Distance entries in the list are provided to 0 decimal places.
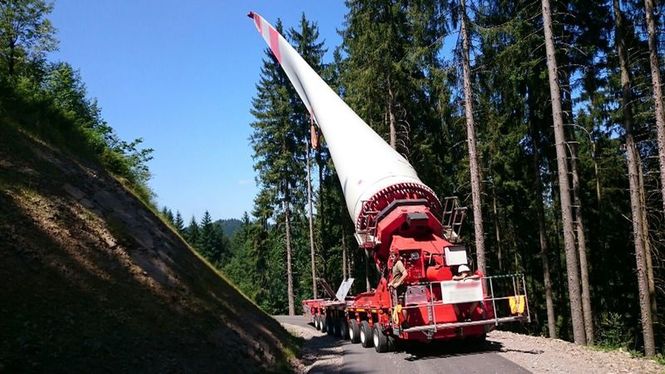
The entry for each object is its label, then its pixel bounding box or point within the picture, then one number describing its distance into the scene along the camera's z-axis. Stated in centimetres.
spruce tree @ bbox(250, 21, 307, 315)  3972
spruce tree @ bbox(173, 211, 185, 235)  10906
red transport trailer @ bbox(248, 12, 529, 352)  1135
